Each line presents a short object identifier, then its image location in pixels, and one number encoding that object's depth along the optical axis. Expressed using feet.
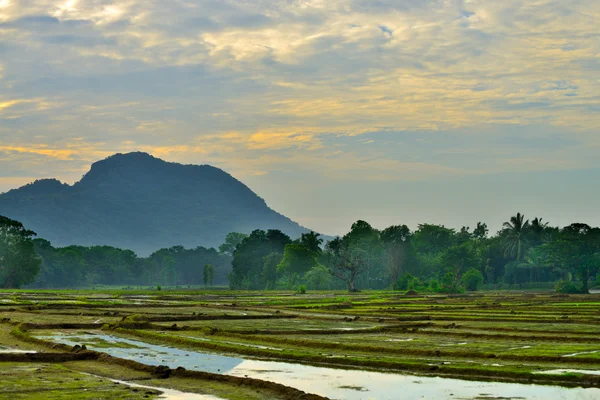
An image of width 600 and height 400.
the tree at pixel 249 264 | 557.74
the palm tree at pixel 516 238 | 508.94
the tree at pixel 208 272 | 579.27
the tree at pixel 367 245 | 537.24
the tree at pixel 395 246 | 518.78
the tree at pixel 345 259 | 453.17
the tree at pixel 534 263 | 467.11
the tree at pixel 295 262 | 511.81
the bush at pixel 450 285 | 408.05
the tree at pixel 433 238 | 593.01
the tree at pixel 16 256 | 446.19
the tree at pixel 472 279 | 436.76
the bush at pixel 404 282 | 453.37
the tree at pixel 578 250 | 388.37
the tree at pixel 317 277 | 493.36
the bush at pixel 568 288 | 376.68
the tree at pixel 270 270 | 538.88
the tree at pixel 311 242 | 568.77
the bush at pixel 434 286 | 422.00
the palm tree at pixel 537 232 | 523.29
